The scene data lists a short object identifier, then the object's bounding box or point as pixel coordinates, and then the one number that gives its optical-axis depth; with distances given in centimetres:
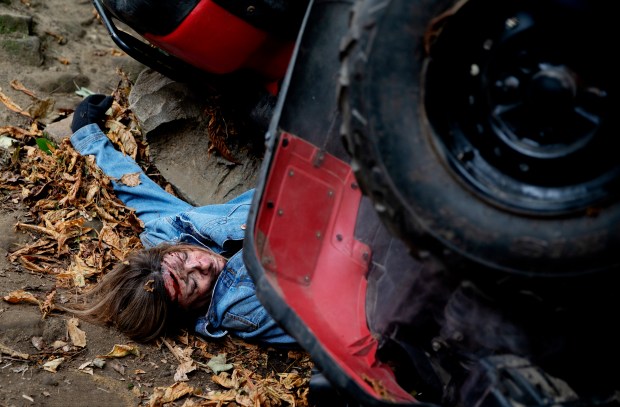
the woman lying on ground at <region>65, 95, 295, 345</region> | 363
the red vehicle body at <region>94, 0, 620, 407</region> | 169
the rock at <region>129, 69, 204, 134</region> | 437
